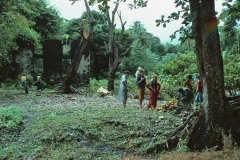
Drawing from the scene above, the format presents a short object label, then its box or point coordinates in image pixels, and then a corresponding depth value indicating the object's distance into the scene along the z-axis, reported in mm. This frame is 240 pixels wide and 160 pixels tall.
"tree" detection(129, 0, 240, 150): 6902
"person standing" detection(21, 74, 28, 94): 19703
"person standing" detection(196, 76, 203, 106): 13470
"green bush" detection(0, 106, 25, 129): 9774
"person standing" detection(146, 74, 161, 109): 12820
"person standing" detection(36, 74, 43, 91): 22061
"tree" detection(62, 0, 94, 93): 20469
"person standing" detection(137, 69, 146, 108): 12767
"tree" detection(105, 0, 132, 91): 22936
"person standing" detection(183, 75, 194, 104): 13742
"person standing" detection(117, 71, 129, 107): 12984
